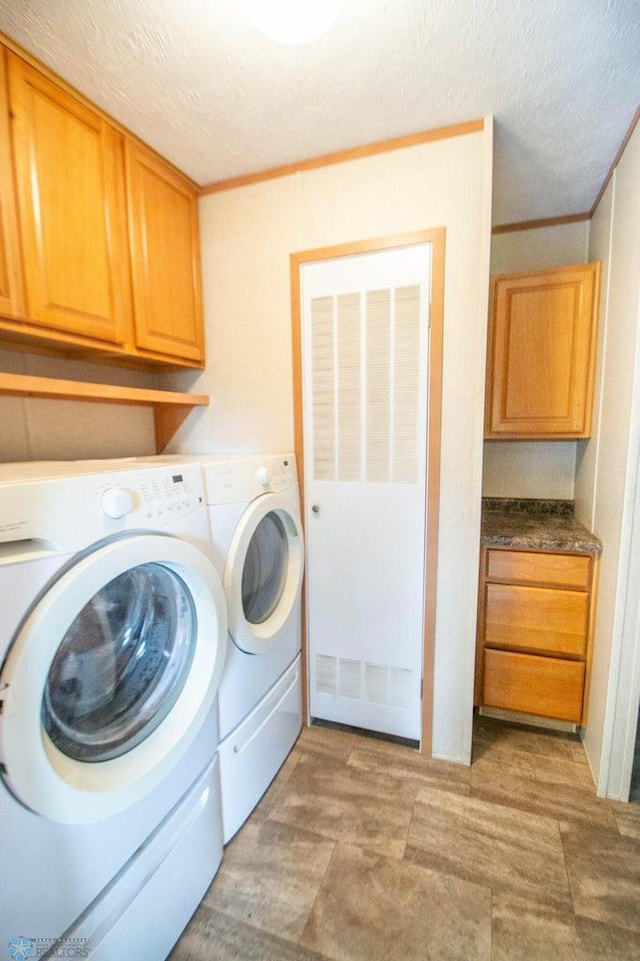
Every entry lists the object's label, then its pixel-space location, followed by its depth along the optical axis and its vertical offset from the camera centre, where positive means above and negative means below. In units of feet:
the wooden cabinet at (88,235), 3.43 +2.05
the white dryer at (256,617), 3.70 -2.17
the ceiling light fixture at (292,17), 3.01 +3.24
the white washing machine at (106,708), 2.02 -1.94
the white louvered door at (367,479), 4.71 -0.70
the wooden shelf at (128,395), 3.51 +0.38
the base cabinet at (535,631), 5.15 -2.86
